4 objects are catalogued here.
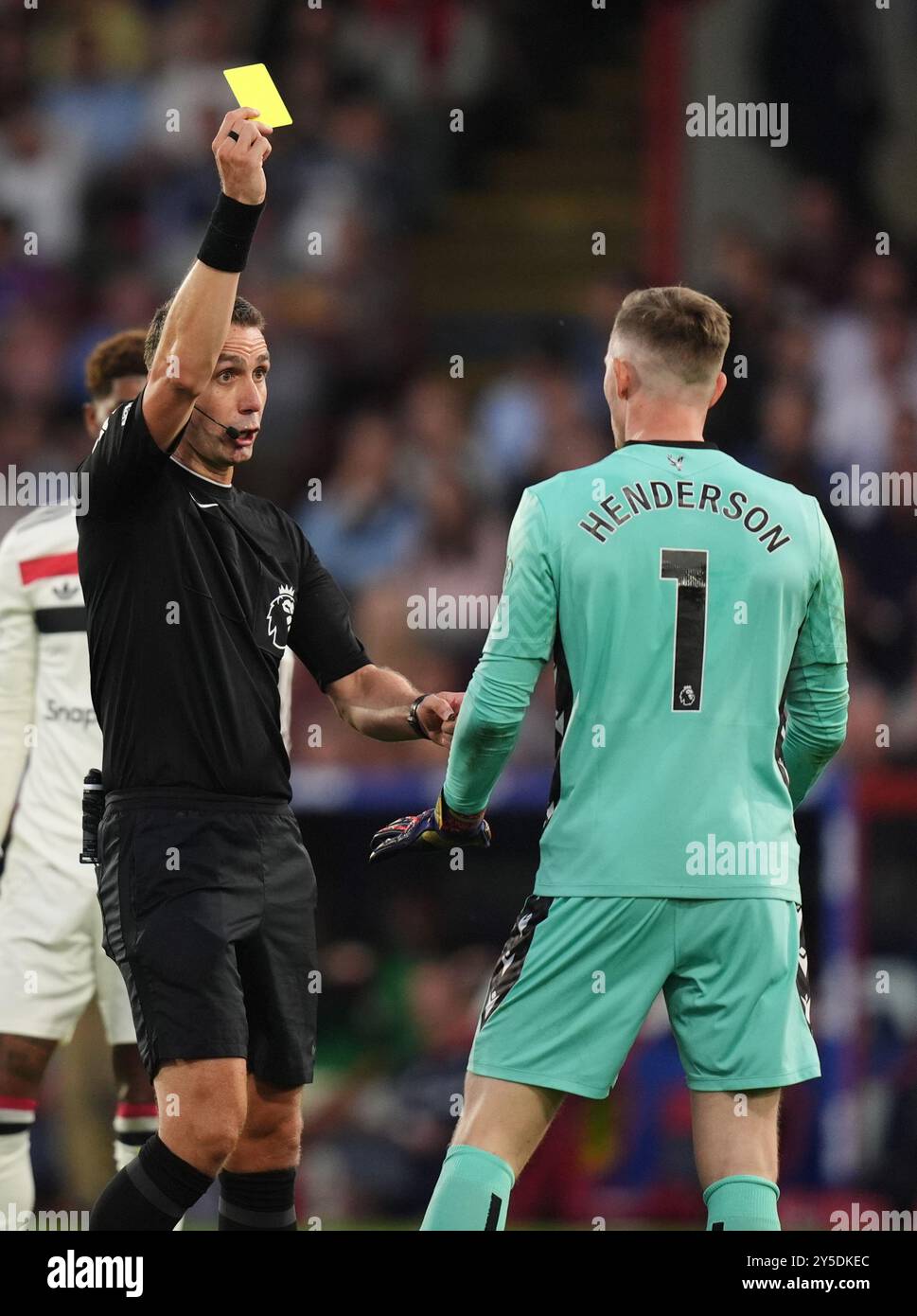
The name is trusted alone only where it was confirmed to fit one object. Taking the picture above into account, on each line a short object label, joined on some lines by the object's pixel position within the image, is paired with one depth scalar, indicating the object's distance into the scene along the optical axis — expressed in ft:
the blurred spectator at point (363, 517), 52.95
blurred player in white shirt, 30.99
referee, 22.91
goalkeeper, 21.86
